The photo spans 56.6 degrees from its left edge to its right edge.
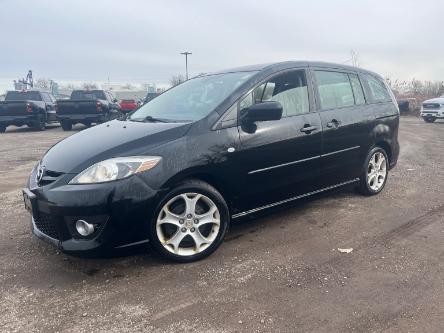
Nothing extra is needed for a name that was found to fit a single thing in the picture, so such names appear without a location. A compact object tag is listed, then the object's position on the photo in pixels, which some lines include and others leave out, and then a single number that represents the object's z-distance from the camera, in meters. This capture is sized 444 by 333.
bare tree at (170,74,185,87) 70.36
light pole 51.59
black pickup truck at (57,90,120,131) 15.90
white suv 19.55
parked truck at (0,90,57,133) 15.75
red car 27.32
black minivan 3.20
